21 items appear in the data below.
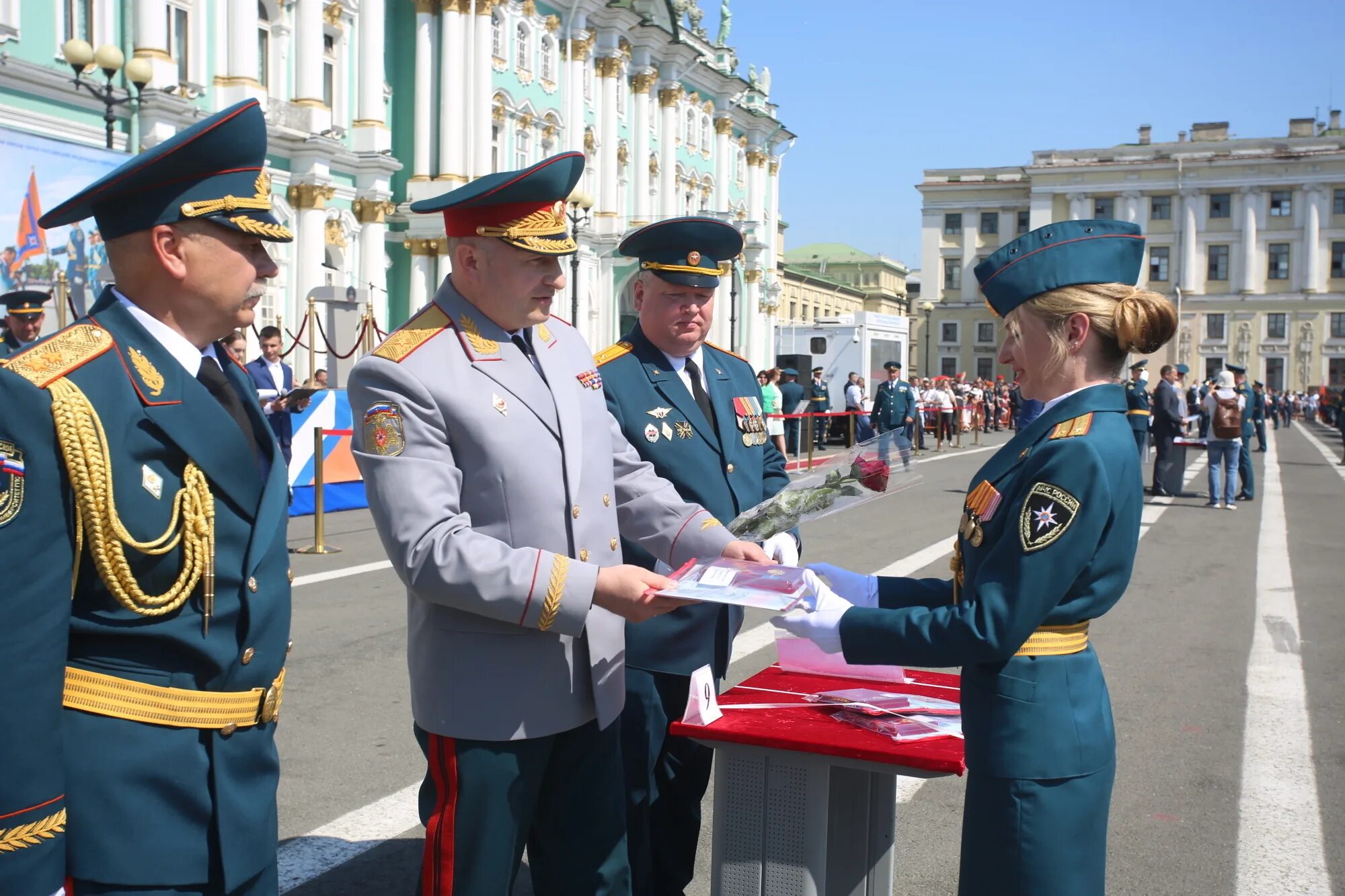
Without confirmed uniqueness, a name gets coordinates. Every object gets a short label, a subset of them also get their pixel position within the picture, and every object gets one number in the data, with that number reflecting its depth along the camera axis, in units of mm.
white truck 35906
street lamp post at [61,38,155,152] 17297
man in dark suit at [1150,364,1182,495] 18375
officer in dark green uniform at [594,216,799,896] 3602
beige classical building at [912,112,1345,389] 88188
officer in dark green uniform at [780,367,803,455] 24828
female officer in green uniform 2447
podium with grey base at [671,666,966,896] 2916
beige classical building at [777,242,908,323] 81375
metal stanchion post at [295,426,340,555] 11625
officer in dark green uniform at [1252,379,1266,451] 30056
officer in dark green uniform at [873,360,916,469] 23172
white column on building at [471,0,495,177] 34978
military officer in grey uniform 2637
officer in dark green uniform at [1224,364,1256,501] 18922
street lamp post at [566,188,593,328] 32247
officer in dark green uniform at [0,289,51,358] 10148
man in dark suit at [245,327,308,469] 11852
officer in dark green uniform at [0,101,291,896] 1884
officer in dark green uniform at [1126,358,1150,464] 16312
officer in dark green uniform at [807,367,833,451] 29422
